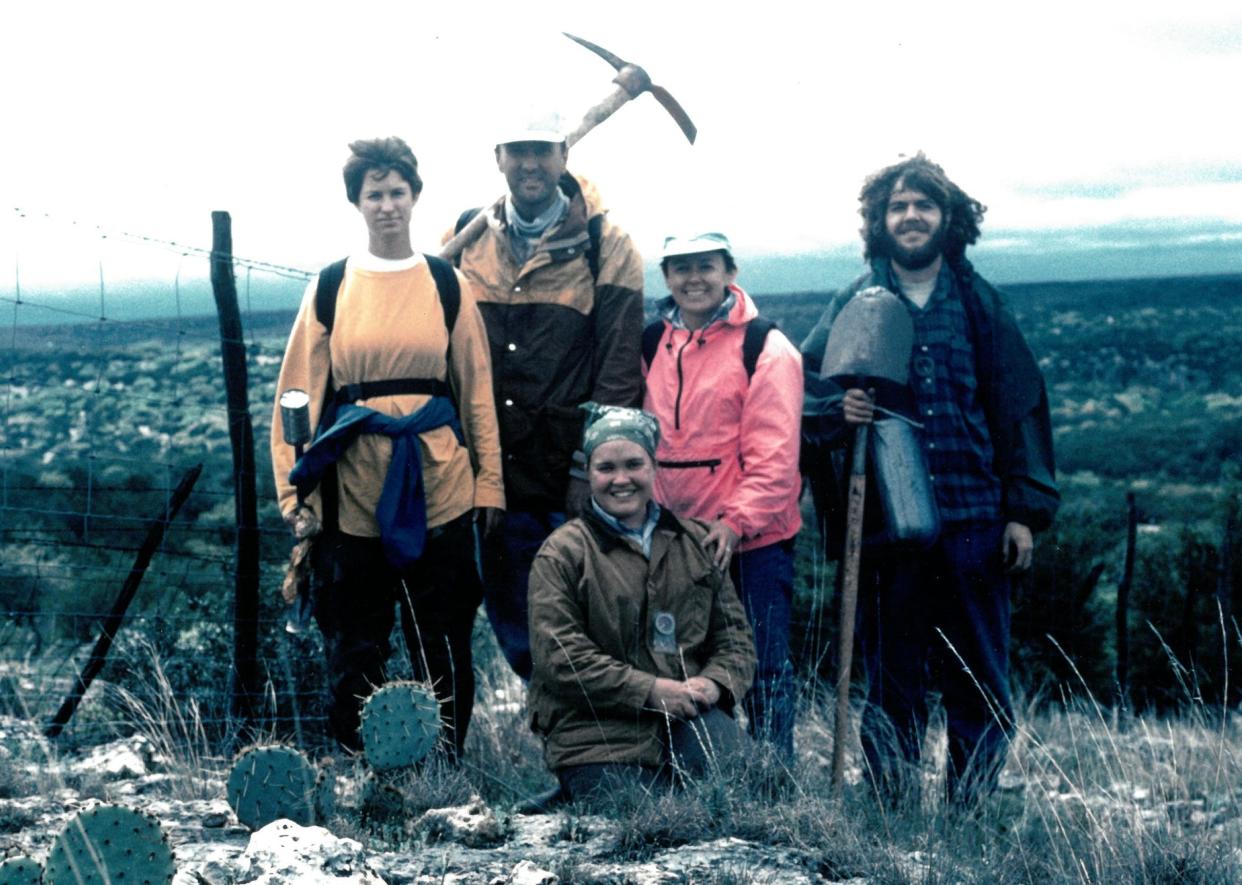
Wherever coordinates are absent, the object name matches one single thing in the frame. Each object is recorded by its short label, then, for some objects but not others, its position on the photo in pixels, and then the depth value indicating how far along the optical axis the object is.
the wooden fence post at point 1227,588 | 8.96
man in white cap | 4.45
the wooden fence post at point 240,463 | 5.70
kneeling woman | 3.94
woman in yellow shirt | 4.21
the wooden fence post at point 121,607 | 5.65
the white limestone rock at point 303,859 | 2.96
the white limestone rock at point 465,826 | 3.69
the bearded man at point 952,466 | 4.43
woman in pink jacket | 4.27
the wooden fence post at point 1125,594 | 9.62
